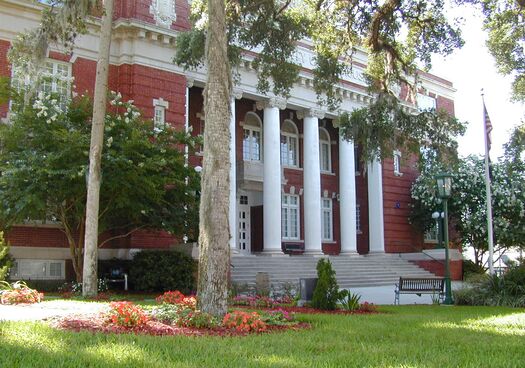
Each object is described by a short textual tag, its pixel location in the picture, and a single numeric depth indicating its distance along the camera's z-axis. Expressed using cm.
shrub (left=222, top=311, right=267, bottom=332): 883
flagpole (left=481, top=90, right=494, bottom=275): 2222
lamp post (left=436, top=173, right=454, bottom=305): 1714
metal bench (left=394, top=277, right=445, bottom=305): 1703
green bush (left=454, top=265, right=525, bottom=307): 1545
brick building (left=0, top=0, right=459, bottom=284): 2139
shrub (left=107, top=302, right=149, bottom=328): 869
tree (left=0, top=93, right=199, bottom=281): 1634
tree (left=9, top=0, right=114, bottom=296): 1482
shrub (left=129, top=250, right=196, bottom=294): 1930
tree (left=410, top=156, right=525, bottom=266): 3108
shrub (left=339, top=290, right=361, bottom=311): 1325
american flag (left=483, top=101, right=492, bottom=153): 2244
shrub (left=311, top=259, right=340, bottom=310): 1316
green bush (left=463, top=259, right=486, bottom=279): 3070
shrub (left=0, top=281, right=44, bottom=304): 1290
